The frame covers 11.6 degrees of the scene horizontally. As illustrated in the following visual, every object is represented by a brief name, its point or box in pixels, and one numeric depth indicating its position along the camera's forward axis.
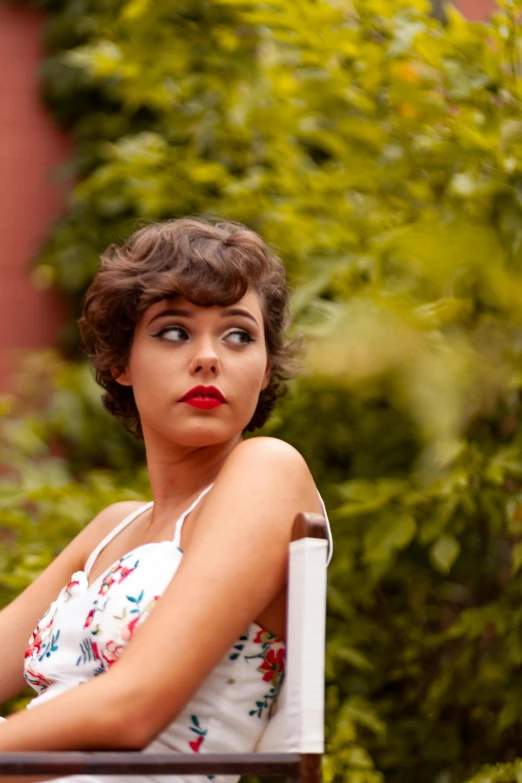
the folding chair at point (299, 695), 2.12
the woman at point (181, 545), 2.19
